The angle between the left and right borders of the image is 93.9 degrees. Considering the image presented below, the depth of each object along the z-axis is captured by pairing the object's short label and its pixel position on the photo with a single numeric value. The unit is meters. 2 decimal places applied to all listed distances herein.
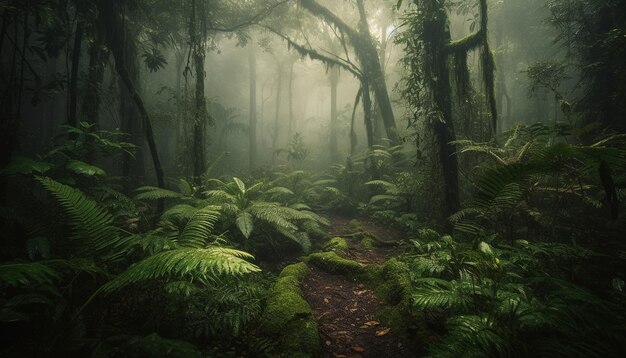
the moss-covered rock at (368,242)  6.14
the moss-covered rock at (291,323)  2.72
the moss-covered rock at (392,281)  3.57
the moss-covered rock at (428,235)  4.82
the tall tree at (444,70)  5.46
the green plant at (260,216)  5.19
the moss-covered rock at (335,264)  4.68
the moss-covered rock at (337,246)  5.61
